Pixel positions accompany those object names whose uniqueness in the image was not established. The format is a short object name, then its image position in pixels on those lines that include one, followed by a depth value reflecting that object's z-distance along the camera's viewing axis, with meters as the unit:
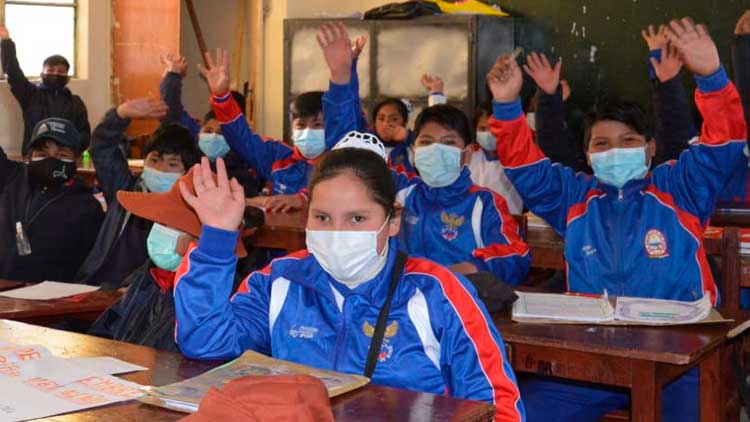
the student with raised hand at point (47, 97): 9.49
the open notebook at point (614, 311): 3.00
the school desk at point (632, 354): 2.72
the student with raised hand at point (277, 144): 5.86
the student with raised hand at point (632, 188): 3.65
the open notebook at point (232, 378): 1.97
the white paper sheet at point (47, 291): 3.79
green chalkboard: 7.71
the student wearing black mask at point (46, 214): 4.83
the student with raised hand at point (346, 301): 2.26
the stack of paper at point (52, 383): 1.96
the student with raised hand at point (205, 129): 6.71
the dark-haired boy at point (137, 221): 4.69
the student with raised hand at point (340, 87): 4.86
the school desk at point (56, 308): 3.51
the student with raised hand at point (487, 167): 6.23
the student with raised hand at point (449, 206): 4.23
